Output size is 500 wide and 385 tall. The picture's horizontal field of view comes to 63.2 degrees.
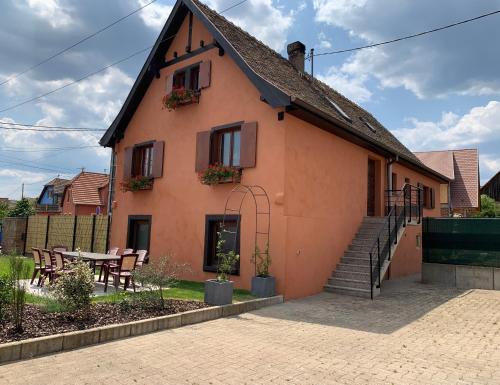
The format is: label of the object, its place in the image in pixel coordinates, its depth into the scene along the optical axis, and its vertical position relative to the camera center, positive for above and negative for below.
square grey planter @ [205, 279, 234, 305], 7.91 -1.13
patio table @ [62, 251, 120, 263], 9.62 -0.65
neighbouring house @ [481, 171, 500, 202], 44.62 +6.37
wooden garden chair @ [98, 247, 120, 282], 10.17 -0.83
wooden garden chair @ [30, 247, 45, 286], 10.20 -0.91
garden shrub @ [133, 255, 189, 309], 7.31 -0.93
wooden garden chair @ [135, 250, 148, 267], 10.98 -0.69
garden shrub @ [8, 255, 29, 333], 5.54 -0.91
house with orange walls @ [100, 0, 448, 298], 9.92 +2.15
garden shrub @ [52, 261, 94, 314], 6.21 -0.93
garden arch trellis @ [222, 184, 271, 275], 9.88 +0.65
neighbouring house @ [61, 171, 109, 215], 36.91 +3.31
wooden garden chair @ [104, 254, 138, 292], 9.46 -0.89
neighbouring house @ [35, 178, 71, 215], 47.44 +3.87
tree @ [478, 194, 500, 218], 34.66 +3.23
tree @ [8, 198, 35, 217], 45.00 +2.05
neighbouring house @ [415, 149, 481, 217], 26.30 +4.55
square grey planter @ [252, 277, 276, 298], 9.07 -1.13
